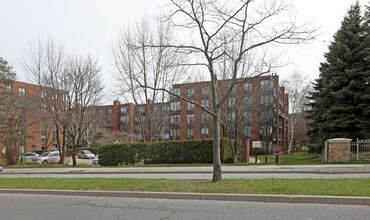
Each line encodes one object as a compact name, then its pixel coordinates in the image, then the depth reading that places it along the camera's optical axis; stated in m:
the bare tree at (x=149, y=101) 30.14
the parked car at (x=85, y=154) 53.05
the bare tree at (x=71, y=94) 29.98
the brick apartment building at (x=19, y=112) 33.03
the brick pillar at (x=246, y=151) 28.47
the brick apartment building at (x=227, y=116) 31.19
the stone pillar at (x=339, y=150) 21.41
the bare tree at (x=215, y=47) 12.18
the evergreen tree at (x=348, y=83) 24.62
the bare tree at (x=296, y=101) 59.50
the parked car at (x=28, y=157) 45.24
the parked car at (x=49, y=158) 40.50
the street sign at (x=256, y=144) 25.77
